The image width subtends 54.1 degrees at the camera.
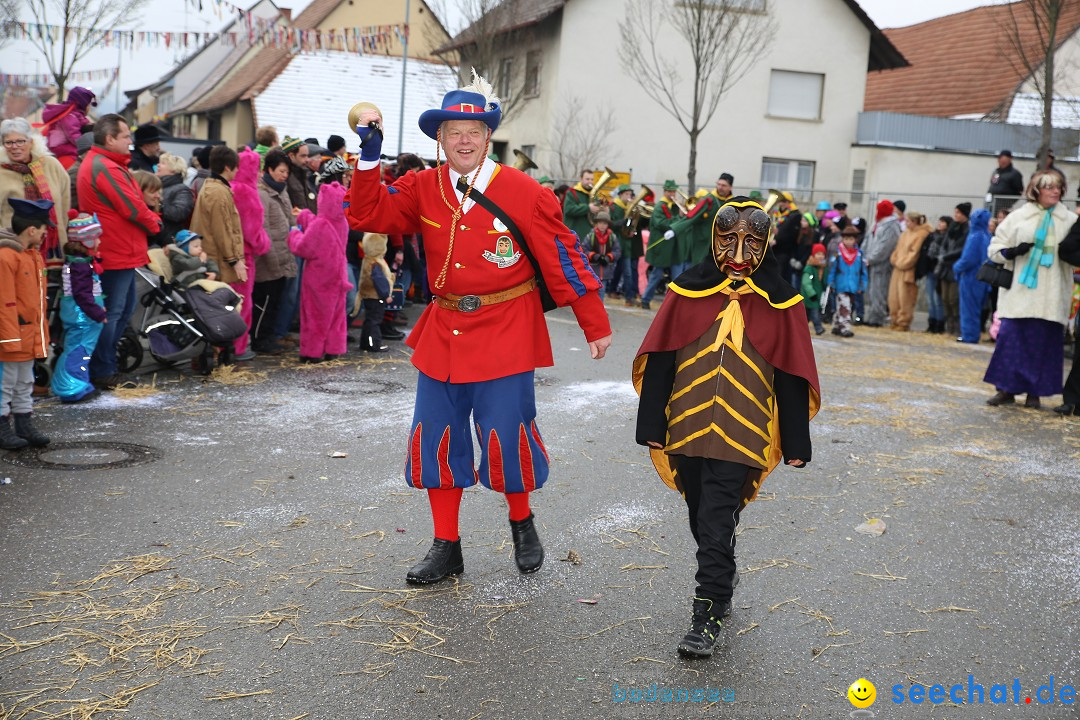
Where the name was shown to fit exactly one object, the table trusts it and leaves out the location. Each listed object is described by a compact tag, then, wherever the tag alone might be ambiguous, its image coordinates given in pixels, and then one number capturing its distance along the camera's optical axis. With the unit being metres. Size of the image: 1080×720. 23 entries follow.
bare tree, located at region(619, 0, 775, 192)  28.14
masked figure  4.30
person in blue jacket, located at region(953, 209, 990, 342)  15.29
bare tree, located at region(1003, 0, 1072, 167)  17.50
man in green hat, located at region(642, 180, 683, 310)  17.53
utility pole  28.32
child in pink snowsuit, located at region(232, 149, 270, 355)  9.92
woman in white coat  9.41
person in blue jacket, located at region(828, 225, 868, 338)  16.03
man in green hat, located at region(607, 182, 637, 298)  18.22
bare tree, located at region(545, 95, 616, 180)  29.05
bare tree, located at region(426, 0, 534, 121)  27.52
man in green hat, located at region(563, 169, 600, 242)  17.98
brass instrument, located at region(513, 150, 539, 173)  16.47
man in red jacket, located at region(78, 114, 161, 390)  8.40
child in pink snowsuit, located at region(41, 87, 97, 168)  9.88
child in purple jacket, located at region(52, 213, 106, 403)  7.96
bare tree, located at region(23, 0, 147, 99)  30.12
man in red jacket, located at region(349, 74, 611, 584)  4.82
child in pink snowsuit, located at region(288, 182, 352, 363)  10.35
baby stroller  9.35
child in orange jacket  6.60
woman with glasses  7.63
